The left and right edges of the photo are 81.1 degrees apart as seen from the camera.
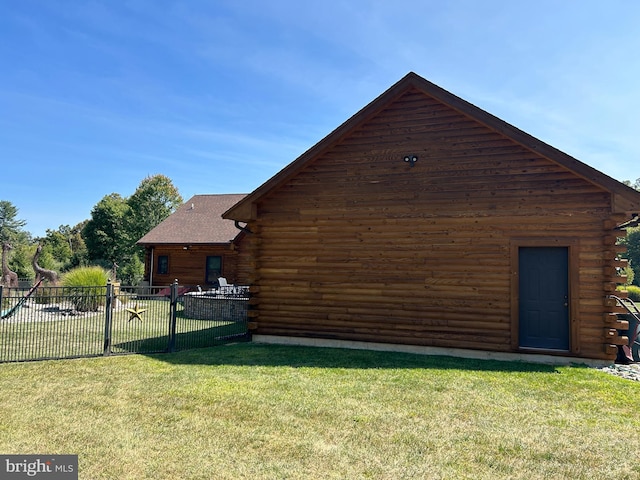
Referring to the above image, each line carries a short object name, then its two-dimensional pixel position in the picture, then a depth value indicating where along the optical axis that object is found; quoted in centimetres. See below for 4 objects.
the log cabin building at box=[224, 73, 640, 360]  775
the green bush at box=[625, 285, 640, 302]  2563
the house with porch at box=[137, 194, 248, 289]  2203
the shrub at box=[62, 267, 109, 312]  1462
